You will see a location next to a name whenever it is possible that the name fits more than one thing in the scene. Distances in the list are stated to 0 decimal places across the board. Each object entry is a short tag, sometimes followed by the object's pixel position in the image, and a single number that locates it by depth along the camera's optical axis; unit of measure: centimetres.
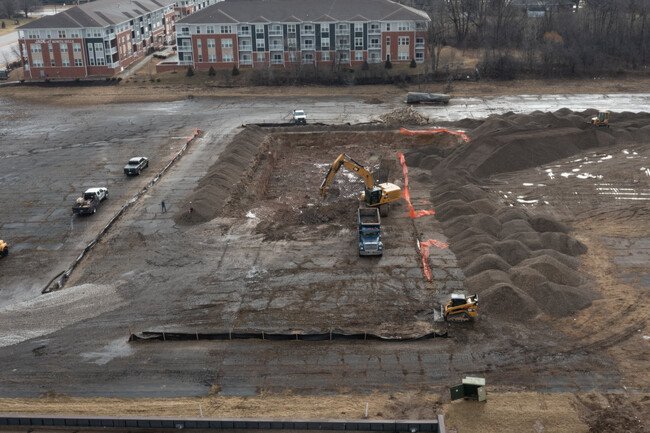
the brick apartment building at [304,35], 8738
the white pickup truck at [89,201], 4356
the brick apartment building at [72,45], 8775
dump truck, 3631
